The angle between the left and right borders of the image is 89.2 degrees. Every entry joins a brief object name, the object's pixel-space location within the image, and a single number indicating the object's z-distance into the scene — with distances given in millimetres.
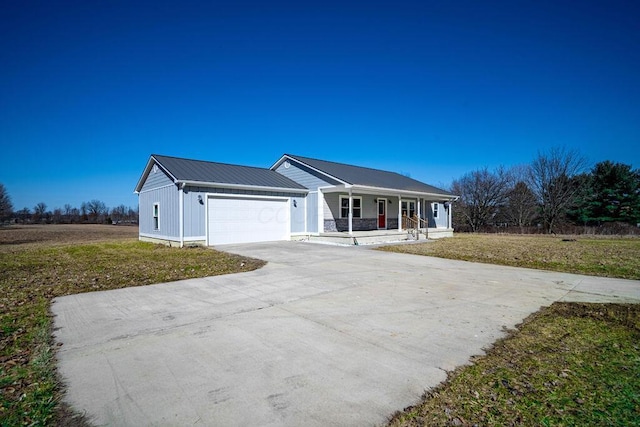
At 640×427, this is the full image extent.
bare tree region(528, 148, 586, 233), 33500
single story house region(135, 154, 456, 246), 15367
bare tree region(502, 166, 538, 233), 35594
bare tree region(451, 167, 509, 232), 37750
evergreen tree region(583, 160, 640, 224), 34594
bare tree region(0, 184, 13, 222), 53319
